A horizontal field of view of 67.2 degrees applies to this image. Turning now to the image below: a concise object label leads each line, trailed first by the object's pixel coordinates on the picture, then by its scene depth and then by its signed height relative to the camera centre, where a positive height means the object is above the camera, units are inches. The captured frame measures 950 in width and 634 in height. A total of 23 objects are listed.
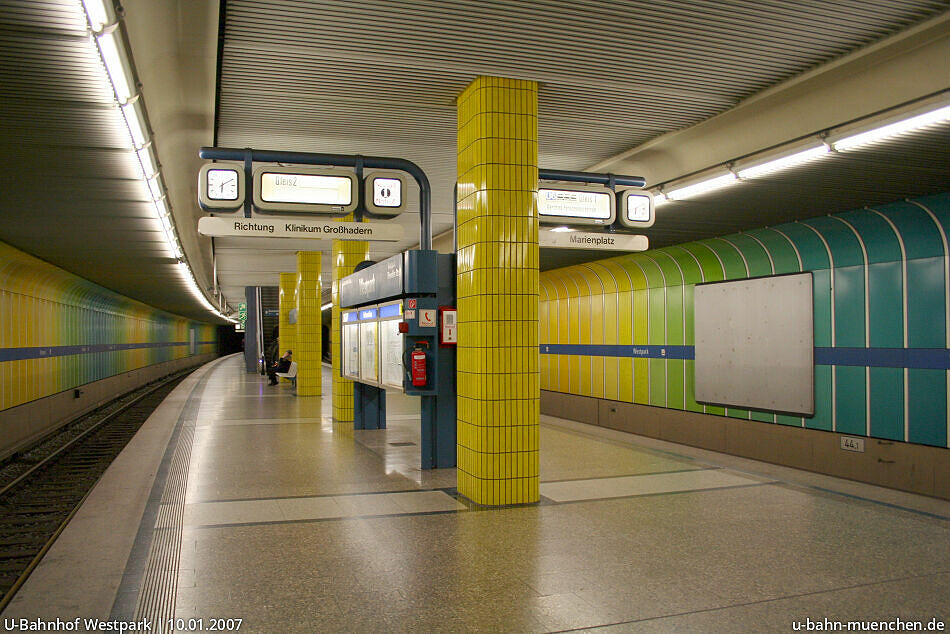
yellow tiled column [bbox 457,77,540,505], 249.8 +13.9
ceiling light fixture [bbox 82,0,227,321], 141.3 +61.4
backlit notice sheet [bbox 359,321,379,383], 389.4 -12.7
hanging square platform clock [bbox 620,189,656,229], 293.7 +49.5
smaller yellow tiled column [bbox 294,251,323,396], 713.0 +22.0
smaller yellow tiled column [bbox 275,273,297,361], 1018.7 +35.9
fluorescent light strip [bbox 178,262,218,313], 635.5 +53.4
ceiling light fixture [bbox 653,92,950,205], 201.3 +59.4
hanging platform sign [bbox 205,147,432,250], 270.4 +66.9
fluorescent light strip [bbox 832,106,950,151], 202.1 +59.2
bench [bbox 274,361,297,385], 848.9 -51.3
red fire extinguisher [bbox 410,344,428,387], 306.7 -15.3
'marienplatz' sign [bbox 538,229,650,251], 273.3 +34.6
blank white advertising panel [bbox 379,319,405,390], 340.2 -12.1
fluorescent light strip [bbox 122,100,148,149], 195.8 +60.8
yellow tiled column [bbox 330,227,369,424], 515.5 +41.4
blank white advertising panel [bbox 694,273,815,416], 363.3 -8.7
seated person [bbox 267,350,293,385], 906.1 -45.8
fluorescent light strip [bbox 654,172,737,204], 275.0 +57.3
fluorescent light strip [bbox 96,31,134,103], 151.0 +61.4
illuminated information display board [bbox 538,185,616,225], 278.7 +49.0
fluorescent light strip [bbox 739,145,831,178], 238.5 +58.2
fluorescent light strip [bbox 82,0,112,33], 136.6 +62.1
